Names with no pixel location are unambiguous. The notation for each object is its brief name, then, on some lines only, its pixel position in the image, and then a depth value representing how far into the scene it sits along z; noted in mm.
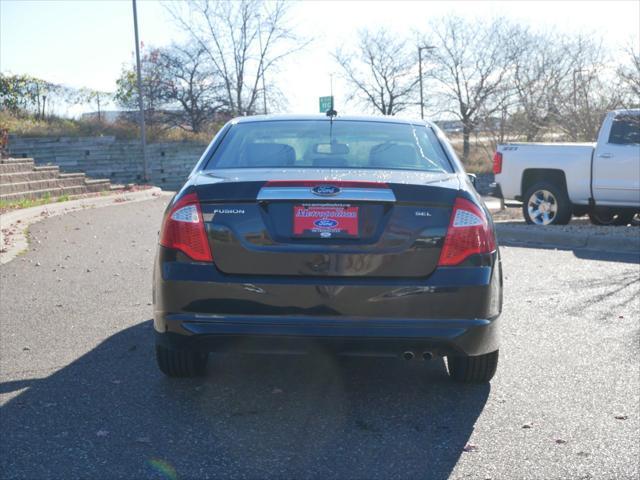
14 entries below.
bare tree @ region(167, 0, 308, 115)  39781
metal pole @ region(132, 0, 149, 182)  24719
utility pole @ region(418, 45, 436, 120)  50450
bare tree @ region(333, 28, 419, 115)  60500
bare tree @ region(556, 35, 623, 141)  19422
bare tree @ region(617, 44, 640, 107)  13860
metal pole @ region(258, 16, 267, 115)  40500
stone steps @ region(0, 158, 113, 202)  16781
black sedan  4055
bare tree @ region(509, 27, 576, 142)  27302
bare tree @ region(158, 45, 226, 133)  37344
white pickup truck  13062
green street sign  31578
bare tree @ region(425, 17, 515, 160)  51031
